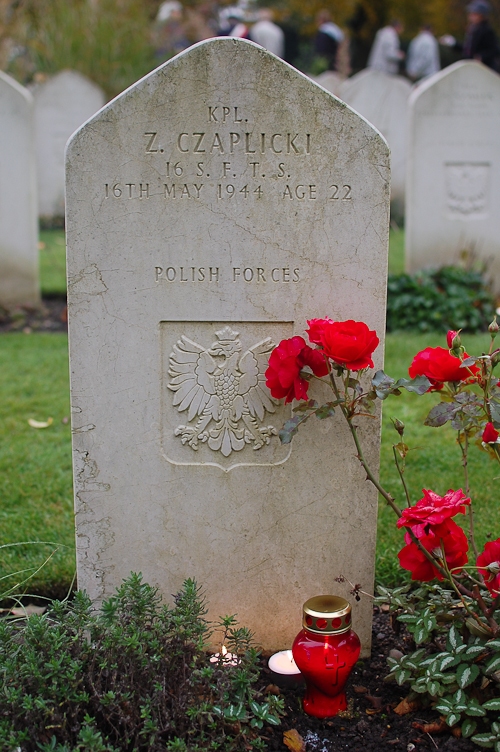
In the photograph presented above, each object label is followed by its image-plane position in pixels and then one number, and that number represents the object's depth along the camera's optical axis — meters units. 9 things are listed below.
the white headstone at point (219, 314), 2.35
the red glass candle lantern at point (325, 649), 2.29
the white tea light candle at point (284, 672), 2.48
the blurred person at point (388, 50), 16.88
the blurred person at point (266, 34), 14.83
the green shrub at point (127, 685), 2.00
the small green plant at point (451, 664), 2.16
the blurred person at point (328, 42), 16.23
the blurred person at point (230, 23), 12.28
